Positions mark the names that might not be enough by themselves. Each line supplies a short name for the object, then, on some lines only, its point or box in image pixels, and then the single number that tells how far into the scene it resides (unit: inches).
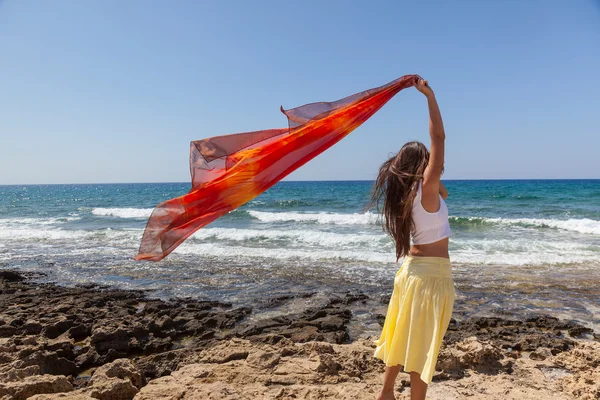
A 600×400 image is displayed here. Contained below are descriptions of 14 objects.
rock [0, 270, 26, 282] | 349.0
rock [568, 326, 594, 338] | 205.9
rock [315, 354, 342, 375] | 155.3
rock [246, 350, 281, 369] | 162.8
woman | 100.3
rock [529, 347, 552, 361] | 174.7
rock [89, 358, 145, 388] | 145.1
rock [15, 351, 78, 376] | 155.8
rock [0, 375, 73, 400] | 129.7
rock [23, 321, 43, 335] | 205.3
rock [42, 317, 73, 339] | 203.5
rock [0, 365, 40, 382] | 139.5
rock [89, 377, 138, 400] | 133.8
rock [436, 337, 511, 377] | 160.1
